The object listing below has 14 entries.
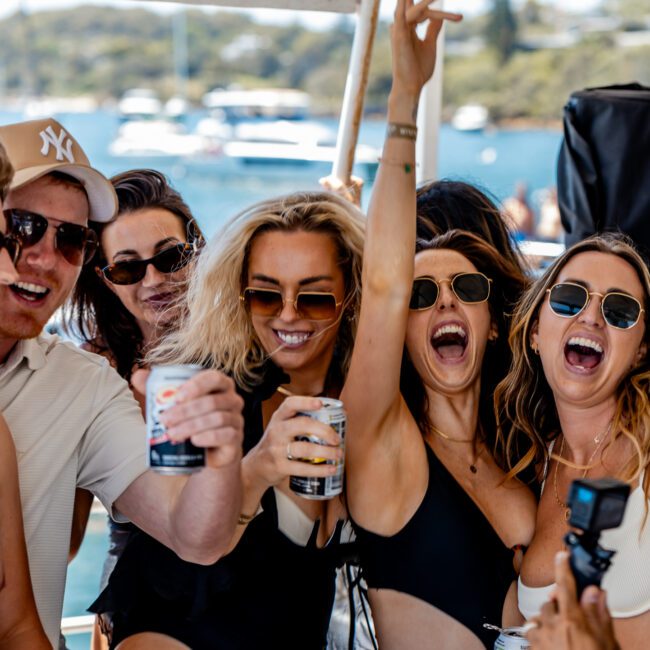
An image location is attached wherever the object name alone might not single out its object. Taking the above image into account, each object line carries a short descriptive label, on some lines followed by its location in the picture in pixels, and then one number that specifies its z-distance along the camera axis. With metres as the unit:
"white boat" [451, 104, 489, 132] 34.06
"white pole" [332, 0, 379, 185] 2.87
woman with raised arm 1.89
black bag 2.92
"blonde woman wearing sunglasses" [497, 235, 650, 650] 1.97
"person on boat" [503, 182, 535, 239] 10.34
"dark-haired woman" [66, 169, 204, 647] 2.62
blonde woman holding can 2.00
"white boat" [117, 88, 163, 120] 38.06
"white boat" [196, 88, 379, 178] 37.19
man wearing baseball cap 1.95
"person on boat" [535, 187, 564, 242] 10.10
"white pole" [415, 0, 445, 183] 3.24
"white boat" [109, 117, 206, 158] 37.78
